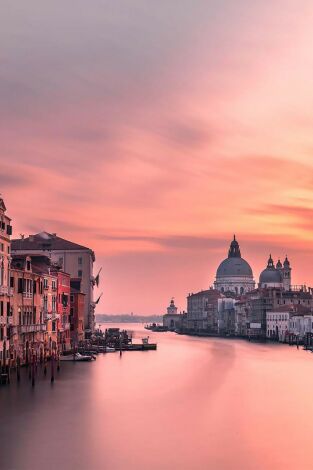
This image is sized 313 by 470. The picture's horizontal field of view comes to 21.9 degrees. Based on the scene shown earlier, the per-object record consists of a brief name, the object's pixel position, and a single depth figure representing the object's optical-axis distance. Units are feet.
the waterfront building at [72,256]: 381.19
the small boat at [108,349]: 360.28
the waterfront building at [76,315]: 321.11
